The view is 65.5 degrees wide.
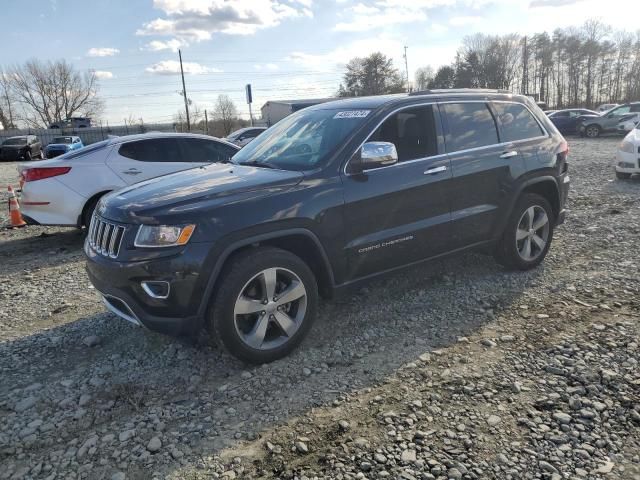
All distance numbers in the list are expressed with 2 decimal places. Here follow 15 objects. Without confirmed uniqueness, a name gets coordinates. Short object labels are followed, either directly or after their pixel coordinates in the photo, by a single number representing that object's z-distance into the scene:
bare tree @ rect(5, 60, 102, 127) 77.50
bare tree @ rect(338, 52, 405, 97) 63.53
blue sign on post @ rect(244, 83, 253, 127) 34.94
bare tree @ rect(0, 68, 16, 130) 74.19
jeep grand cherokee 3.26
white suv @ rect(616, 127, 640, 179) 10.23
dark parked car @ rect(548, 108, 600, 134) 27.97
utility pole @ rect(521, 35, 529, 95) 68.38
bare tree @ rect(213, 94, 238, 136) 57.12
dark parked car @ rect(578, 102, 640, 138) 25.53
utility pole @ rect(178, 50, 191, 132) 48.45
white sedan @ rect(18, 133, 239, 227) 6.96
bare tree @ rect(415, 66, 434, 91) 68.46
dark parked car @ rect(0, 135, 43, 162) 32.91
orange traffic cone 9.23
